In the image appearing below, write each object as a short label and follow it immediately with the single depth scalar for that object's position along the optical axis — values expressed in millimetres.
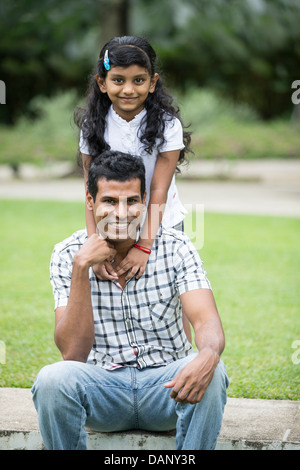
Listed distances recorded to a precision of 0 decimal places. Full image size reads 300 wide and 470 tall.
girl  5686
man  4209
